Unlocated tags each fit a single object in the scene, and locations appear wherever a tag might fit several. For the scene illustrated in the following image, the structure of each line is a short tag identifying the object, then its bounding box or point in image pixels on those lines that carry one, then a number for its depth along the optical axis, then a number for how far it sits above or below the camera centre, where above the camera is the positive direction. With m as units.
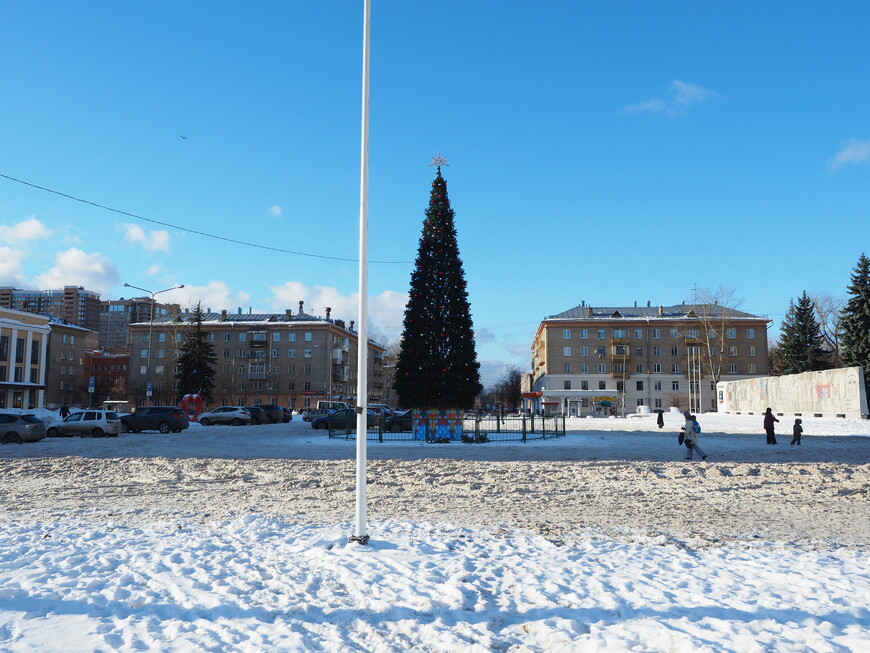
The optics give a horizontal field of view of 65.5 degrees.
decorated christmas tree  29.22 +3.01
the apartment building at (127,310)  173.96 +24.09
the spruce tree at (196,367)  71.75 +3.16
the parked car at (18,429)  28.38 -1.38
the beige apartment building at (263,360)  97.00 +5.34
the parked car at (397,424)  31.91 -1.24
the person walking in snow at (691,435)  20.14 -1.08
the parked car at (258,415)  50.28 -1.34
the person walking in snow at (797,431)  26.20 -1.24
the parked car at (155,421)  38.62 -1.38
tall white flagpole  8.20 +0.96
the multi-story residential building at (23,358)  68.38 +3.99
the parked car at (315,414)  52.23 -1.35
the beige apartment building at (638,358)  87.75 +5.36
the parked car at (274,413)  52.90 -1.26
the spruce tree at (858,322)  53.66 +6.24
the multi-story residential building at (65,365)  94.88 +4.43
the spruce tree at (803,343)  70.19 +5.92
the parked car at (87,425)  33.72 -1.44
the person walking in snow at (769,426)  27.14 -1.08
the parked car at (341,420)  31.19 -1.20
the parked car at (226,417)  48.09 -1.42
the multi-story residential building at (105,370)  113.88 +4.60
